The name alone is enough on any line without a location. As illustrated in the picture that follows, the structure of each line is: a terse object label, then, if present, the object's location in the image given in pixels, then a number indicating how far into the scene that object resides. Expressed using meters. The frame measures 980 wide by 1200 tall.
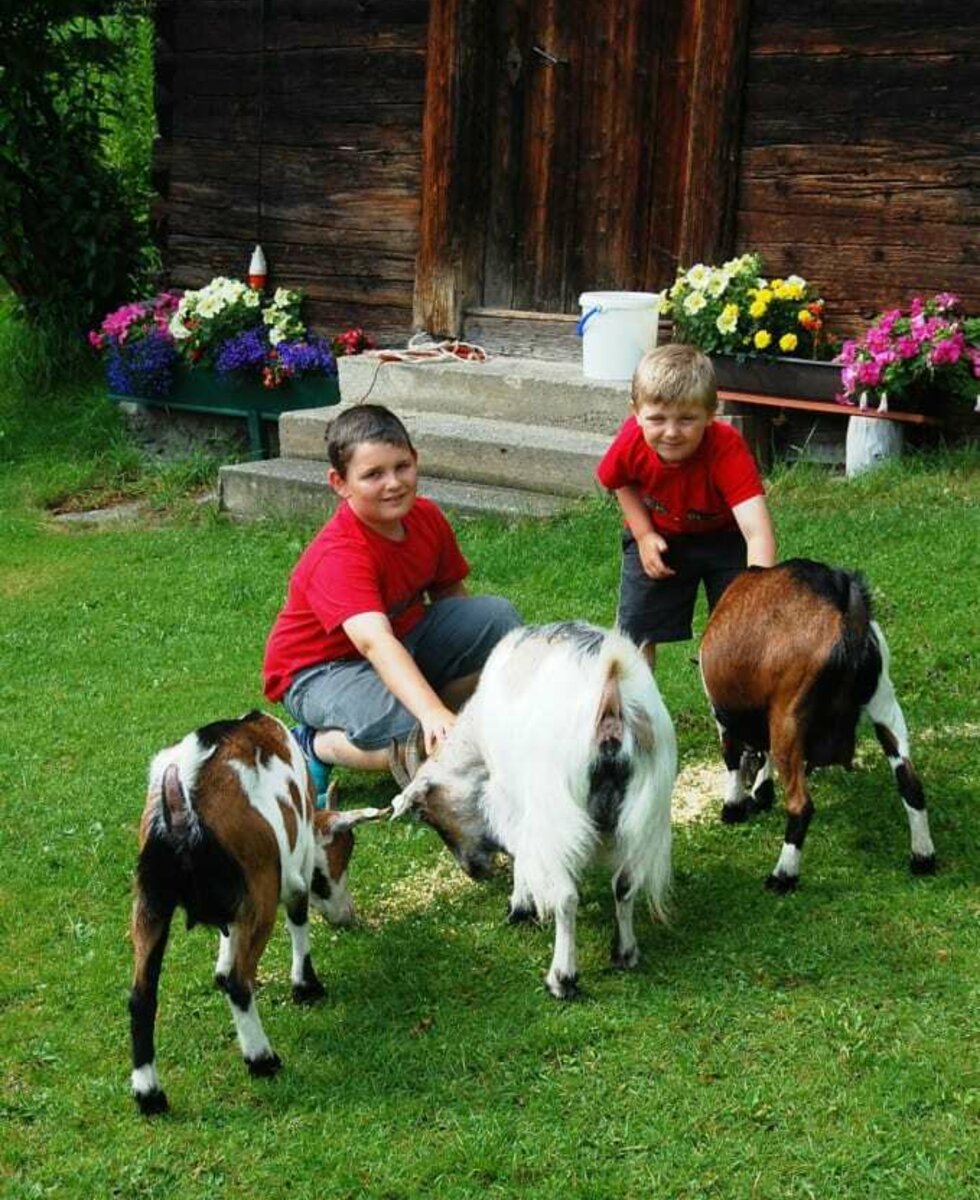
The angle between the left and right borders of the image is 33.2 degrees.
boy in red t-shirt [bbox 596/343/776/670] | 5.14
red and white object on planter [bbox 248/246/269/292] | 11.59
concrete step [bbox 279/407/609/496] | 9.08
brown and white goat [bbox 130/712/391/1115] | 3.61
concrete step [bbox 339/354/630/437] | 9.59
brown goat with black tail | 4.36
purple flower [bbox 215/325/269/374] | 11.06
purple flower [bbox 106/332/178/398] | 11.46
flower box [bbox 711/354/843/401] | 8.98
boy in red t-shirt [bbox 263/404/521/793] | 4.84
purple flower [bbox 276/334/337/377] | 10.97
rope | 10.52
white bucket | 9.50
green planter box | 11.11
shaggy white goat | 3.91
